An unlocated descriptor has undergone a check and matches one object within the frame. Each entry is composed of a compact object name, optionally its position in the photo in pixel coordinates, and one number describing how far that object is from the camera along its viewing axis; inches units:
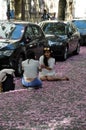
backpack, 430.0
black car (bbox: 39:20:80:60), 742.8
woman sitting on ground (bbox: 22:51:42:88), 454.6
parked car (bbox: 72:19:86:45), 1102.4
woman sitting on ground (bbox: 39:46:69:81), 508.7
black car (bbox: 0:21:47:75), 523.7
